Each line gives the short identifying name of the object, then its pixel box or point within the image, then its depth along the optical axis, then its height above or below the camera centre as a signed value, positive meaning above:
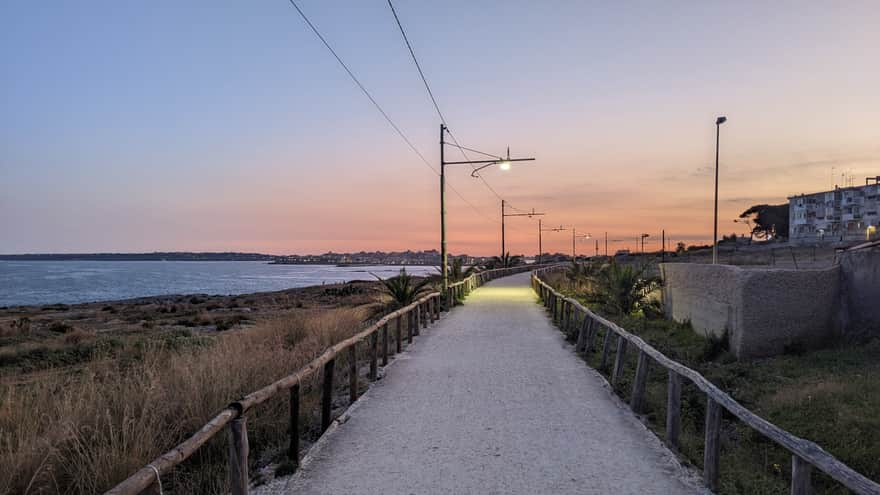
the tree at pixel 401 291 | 17.89 -1.16
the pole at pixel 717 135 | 28.32 +6.51
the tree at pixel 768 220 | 120.56 +8.33
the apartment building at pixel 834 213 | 91.75 +8.00
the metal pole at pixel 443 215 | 21.70 +1.61
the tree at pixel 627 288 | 19.11 -1.11
